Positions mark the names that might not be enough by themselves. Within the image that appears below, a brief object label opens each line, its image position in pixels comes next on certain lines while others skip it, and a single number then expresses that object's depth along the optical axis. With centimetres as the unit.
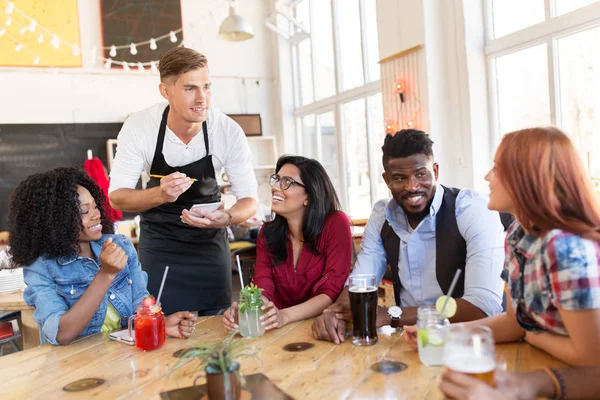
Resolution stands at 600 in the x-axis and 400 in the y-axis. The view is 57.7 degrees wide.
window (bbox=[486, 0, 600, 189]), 415
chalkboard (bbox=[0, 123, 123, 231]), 726
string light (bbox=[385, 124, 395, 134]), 577
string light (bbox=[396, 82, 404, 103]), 560
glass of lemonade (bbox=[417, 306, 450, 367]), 137
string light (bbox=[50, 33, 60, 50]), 733
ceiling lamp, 602
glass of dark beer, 161
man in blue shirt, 200
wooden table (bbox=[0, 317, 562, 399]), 130
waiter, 273
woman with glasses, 233
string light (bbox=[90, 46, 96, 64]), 765
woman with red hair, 119
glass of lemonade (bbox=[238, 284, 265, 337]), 178
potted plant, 121
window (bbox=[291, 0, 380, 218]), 688
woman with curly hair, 182
